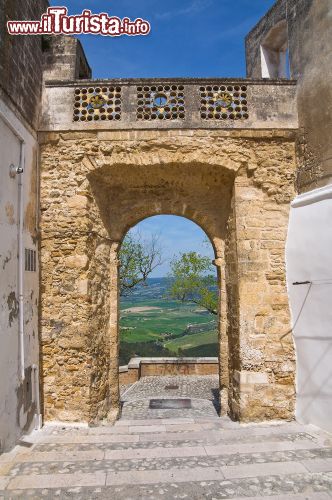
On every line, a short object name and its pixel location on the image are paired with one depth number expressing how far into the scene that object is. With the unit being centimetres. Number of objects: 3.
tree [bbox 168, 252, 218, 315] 1544
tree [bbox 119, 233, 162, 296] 1595
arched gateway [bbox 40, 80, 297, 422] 552
